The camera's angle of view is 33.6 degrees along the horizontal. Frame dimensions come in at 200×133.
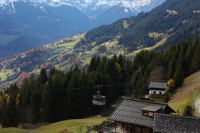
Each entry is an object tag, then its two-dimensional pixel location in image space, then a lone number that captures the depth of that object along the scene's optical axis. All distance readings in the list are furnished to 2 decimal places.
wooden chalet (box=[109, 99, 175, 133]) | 62.28
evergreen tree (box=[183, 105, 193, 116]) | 66.81
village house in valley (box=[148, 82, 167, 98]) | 112.89
